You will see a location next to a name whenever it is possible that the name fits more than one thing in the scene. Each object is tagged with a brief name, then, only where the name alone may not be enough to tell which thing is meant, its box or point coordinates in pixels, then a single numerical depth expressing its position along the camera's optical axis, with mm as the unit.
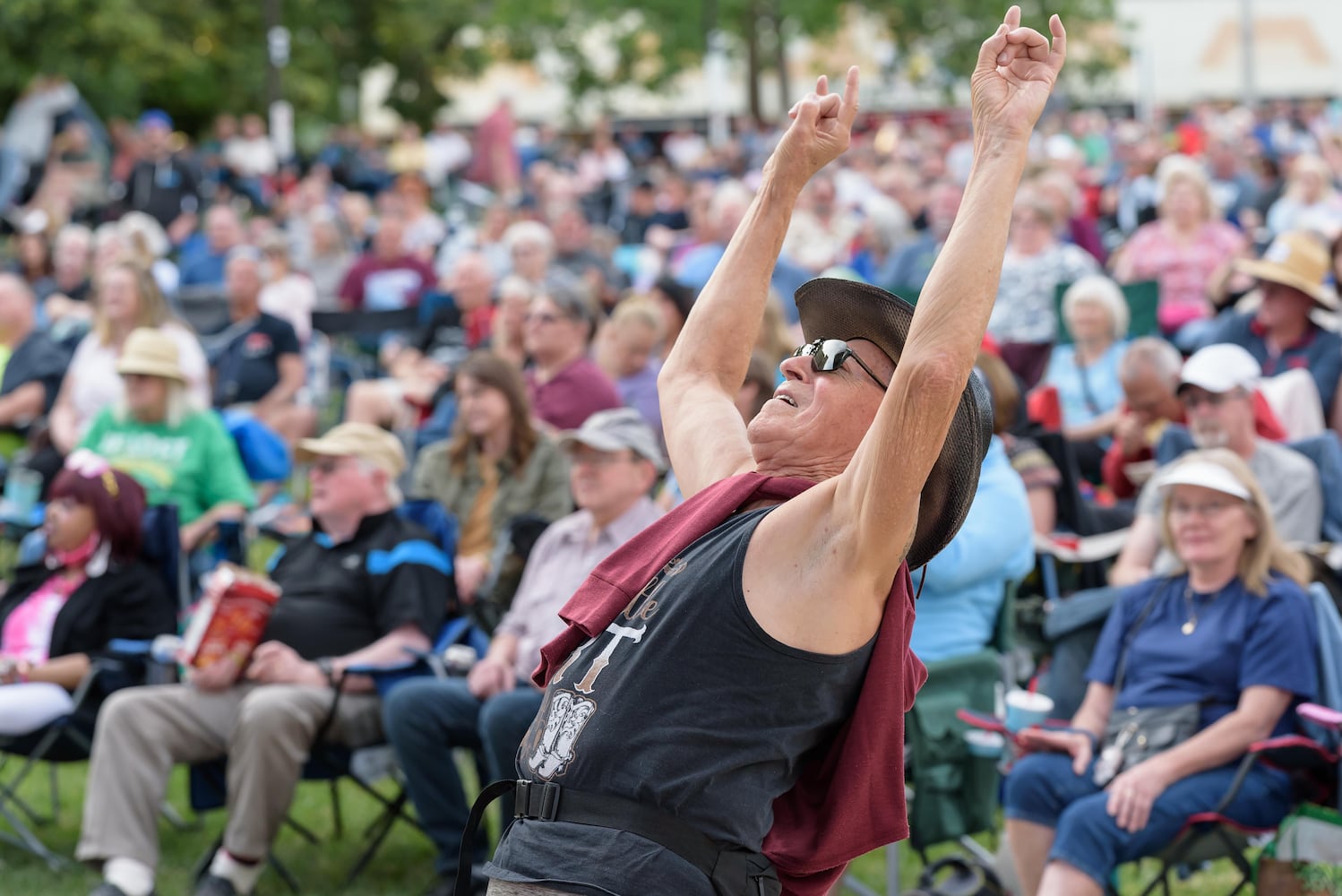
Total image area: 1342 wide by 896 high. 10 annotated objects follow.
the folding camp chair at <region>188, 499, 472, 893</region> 11070
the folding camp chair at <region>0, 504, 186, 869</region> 11578
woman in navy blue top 8906
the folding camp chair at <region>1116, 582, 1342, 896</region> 8883
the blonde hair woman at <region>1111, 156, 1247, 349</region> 19406
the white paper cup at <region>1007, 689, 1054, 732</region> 9594
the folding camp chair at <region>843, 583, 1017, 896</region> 9477
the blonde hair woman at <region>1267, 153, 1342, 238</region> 23156
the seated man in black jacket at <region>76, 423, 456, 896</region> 10773
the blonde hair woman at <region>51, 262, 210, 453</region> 17266
